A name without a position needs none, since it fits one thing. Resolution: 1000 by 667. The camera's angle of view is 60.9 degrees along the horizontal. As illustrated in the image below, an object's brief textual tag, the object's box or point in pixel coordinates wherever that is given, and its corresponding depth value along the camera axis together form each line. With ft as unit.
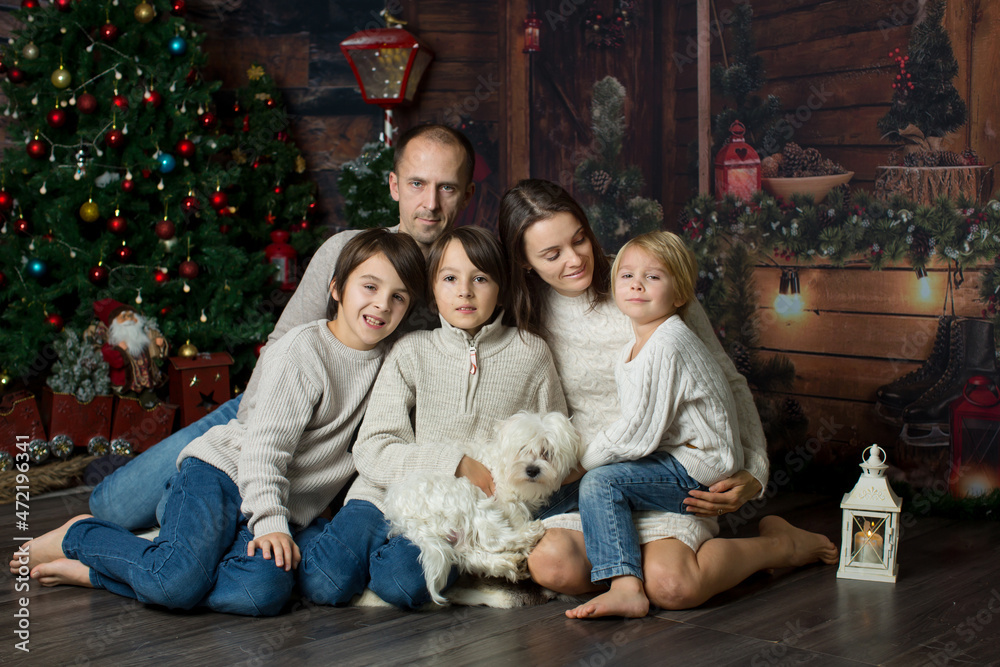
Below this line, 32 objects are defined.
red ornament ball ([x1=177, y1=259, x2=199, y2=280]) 12.00
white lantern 7.07
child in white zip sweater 6.86
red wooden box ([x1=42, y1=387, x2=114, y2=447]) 11.32
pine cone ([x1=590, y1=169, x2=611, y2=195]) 12.92
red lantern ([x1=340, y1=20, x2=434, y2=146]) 13.25
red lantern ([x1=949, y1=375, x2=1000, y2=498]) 9.71
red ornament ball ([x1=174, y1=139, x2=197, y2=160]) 11.98
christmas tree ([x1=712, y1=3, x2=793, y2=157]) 11.26
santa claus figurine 11.38
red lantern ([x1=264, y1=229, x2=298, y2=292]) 13.32
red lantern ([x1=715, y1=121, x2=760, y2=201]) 11.48
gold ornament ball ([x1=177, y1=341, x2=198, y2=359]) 12.19
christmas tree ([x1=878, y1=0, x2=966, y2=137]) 9.90
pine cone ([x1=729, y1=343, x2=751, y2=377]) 11.73
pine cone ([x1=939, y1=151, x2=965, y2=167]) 9.87
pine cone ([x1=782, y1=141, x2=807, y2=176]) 11.07
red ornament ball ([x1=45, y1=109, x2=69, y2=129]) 11.31
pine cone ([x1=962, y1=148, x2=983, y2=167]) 9.75
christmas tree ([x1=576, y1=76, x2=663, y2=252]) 12.70
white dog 6.52
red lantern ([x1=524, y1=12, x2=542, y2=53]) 13.17
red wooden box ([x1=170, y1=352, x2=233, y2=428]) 12.16
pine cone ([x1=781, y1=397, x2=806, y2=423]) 11.35
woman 6.67
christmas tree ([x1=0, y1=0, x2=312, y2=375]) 11.31
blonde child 6.48
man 7.93
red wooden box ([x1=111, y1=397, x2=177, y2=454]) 11.73
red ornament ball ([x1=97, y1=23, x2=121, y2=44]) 11.46
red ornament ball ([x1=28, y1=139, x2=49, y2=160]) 11.32
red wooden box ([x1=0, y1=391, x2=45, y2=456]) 10.93
